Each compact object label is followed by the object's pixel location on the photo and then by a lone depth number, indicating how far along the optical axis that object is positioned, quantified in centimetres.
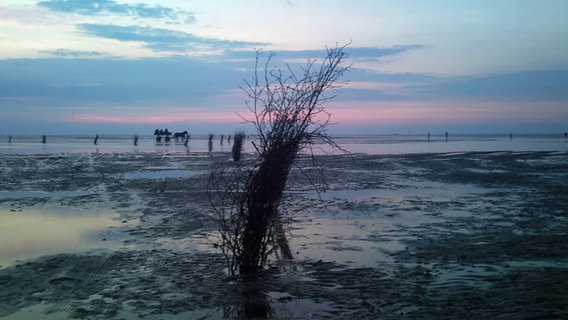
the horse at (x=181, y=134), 7600
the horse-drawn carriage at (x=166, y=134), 7756
